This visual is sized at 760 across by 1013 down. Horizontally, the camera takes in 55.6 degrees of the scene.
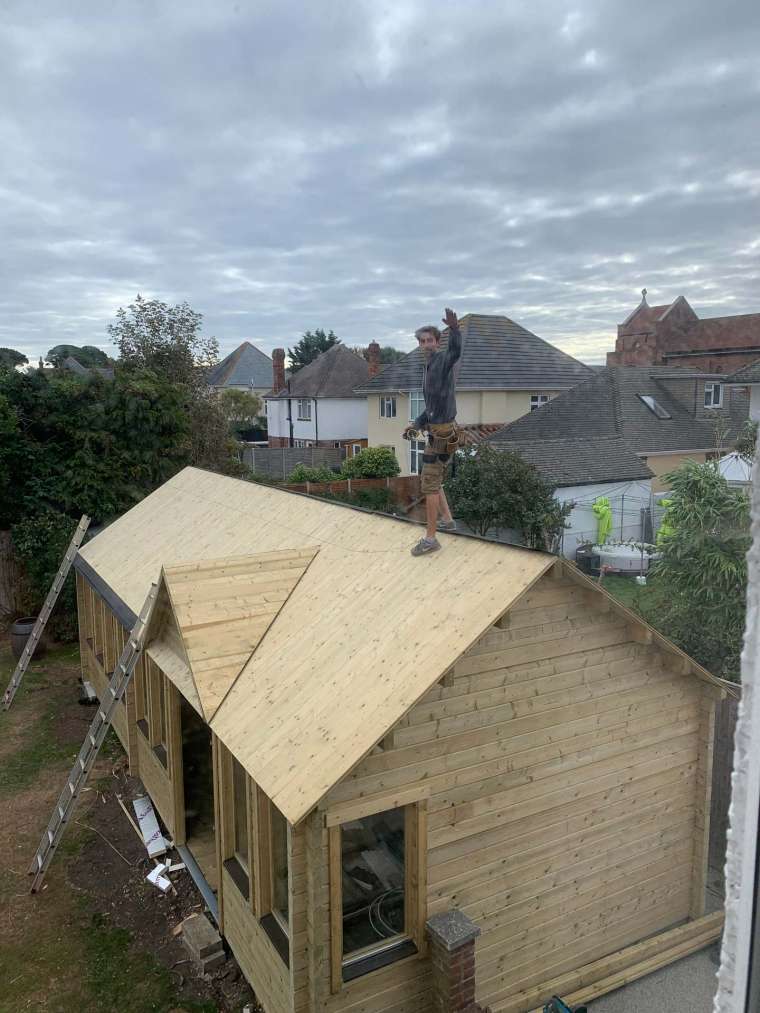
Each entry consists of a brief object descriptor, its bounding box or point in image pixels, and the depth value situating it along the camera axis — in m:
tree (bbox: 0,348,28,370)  21.61
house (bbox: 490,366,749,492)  30.64
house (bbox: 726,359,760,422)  21.58
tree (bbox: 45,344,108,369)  58.59
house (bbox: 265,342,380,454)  44.91
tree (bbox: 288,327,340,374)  81.06
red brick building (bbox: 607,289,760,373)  39.98
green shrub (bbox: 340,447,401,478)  30.27
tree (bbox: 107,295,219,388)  28.72
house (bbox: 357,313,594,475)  31.22
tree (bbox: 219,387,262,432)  46.28
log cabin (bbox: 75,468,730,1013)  6.11
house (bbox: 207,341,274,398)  63.56
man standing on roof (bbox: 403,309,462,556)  7.04
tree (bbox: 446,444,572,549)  23.06
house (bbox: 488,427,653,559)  25.69
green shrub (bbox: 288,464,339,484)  30.27
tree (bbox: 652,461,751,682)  11.77
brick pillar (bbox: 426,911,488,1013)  6.11
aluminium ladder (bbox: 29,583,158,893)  8.84
